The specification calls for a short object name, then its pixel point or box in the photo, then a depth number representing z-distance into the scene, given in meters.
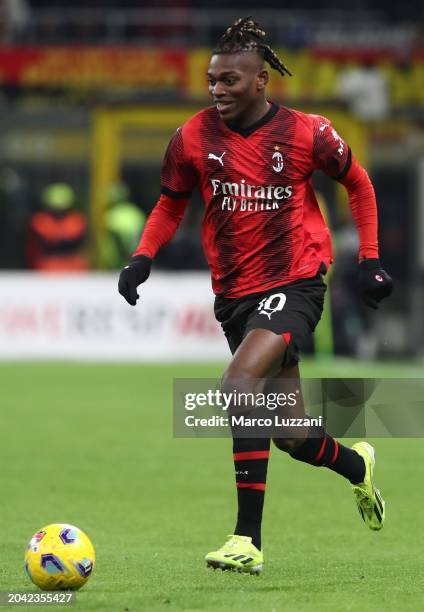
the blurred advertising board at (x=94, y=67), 49.16
